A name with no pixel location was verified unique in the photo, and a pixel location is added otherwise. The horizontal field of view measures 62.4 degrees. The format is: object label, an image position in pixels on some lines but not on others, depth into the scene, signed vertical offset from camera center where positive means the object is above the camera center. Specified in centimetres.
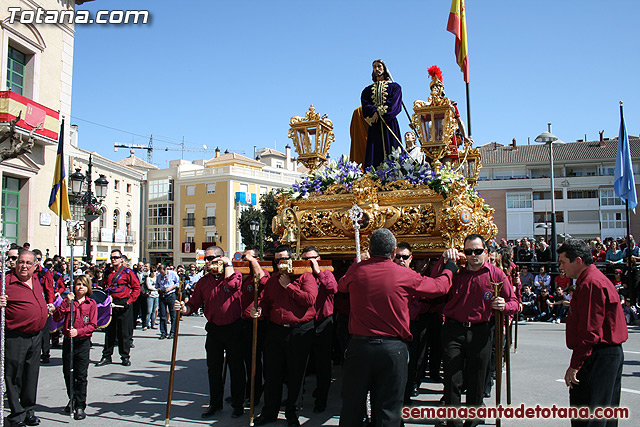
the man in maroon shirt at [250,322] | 620 -102
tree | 4538 +229
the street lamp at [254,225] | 2345 +82
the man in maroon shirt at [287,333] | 598 -105
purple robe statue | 795 +191
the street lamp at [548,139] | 1923 +383
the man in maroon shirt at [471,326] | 509 -82
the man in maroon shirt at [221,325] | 634 -100
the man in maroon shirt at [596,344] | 405 -78
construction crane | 7924 +1427
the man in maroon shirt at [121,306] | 969 -119
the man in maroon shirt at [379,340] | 415 -77
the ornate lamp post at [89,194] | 1323 +132
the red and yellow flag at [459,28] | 1179 +482
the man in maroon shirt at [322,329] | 624 -110
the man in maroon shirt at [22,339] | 580 -107
